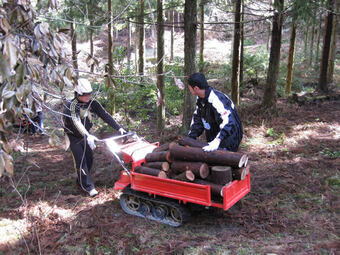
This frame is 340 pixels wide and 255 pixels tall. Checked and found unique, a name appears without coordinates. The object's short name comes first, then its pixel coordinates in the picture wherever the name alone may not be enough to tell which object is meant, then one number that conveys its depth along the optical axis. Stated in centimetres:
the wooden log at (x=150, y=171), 530
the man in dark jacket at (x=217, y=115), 514
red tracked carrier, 482
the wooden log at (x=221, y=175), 481
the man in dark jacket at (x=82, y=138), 626
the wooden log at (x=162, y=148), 568
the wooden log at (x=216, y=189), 472
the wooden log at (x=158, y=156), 543
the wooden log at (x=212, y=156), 484
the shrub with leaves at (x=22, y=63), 199
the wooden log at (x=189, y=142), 532
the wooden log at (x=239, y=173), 498
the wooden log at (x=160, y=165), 539
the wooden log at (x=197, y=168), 496
